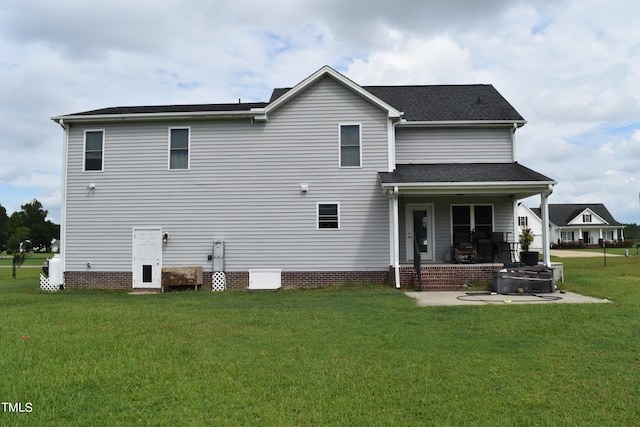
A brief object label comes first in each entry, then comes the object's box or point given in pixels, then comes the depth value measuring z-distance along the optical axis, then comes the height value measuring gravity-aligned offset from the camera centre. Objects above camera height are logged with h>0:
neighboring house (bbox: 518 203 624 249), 55.97 +1.86
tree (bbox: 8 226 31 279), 23.16 -0.02
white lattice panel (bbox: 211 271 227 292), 14.93 -1.27
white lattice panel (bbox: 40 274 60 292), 15.31 -1.42
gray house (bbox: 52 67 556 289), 14.92 +1.55
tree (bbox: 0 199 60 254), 91.81 +3.76
